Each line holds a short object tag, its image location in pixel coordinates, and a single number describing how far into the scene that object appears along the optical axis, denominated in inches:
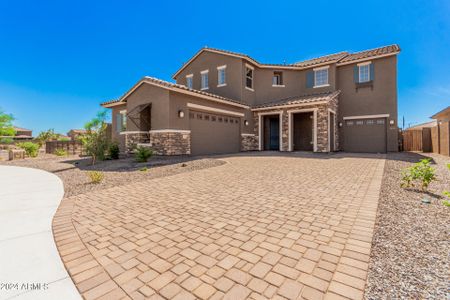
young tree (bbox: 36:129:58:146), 1250.0
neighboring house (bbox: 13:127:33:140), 1865.2
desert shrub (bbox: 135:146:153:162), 399.1
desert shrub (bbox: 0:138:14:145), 1135.3
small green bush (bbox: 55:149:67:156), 676.7
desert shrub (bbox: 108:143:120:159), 475.9
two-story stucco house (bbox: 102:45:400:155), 477.1
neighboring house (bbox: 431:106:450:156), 494.6
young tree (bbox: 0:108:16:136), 1228.5
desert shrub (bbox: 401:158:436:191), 186.5
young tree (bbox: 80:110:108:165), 421.7
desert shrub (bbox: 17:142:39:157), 626.8
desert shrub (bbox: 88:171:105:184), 243.1
